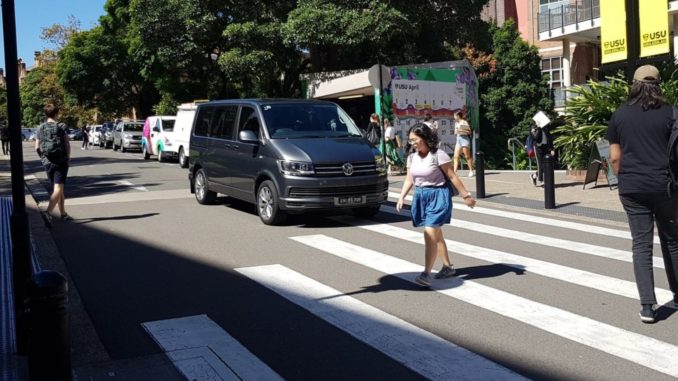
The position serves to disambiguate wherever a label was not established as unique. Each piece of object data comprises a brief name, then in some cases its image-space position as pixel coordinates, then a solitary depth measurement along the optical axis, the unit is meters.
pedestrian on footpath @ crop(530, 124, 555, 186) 15.54
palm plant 15.81
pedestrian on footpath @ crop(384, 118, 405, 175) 20.22
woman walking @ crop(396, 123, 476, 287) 6.91
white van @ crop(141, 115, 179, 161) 27.36
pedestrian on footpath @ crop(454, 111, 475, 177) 17.12
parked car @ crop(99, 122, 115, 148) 44.35
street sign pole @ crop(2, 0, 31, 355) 4.86
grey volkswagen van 10.45
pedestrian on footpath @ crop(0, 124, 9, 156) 36.00
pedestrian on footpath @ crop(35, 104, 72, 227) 11.04
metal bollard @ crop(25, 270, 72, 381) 3.48
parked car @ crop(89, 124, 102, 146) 49.28
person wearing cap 5.47
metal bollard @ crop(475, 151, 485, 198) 13.77
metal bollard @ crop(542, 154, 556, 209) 12.12
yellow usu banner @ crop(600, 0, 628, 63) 13.33
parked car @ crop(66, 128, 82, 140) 75.35
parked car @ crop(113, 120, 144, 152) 37.47
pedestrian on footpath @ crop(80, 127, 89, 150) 45.94
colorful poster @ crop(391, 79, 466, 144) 21.59
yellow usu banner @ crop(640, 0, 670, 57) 12.33
